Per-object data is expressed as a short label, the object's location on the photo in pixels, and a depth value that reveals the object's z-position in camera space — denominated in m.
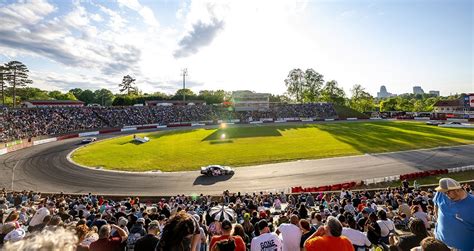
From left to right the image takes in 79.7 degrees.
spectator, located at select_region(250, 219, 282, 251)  5.91
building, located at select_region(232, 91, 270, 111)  104.44
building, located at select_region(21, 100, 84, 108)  91.25
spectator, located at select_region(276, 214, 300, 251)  6.64
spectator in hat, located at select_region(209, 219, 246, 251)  5.57
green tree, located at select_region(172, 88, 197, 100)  136.95
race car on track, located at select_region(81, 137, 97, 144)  54.63
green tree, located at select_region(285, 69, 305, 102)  152.75
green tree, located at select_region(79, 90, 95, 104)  164.24
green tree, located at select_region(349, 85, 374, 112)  150.62
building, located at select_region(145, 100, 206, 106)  113.91
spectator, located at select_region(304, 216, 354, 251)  4.95
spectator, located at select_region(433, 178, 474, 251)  4.85
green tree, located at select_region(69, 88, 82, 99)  168.70
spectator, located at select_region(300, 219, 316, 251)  7.12
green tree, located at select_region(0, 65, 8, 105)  88.62
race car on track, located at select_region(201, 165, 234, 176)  31.56
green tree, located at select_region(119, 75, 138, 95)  170.14
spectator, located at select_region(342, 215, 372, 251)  6.65
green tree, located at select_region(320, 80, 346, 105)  143.57
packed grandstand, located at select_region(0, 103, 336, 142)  59.72
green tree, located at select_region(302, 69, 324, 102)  150.50
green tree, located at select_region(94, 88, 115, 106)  168.12
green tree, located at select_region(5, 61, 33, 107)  89.31
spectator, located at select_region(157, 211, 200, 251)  3.44
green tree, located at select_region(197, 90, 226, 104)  143.00
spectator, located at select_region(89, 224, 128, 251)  5.91
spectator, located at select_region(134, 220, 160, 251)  4.72
